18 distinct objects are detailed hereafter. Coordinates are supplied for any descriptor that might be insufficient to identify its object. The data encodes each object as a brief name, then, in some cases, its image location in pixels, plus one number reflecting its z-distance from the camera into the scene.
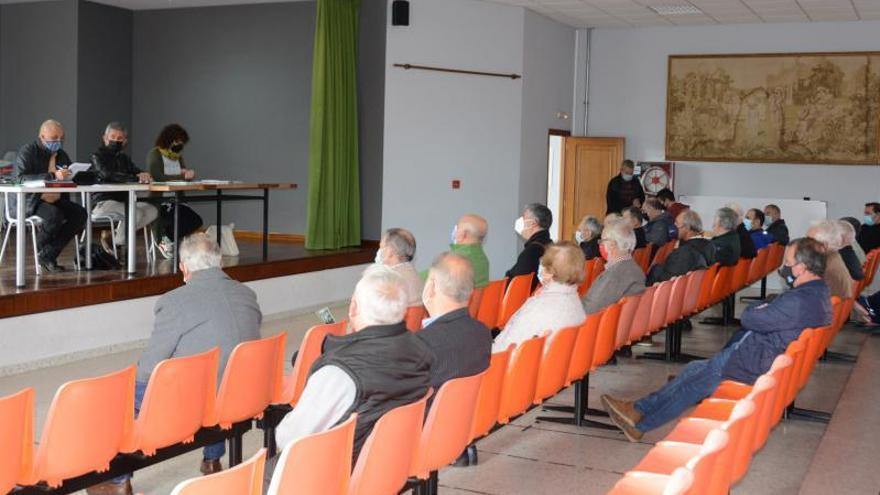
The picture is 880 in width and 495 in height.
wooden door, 14.55
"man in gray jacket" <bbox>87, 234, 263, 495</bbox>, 4.27
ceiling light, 12.59
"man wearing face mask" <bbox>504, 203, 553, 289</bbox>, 7.19
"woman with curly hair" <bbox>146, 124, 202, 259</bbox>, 9.58
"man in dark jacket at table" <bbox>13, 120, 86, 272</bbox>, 8.28
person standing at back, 13.41
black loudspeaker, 12.20
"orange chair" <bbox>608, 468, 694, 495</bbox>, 3.19
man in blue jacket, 5.36
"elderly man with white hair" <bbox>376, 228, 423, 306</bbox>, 5.67
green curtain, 11.63
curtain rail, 12.30
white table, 7.38
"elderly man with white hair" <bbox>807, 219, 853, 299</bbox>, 7.18
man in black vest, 3.17
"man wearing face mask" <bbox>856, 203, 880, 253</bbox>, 11.77
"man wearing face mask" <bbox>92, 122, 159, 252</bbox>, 8.67
